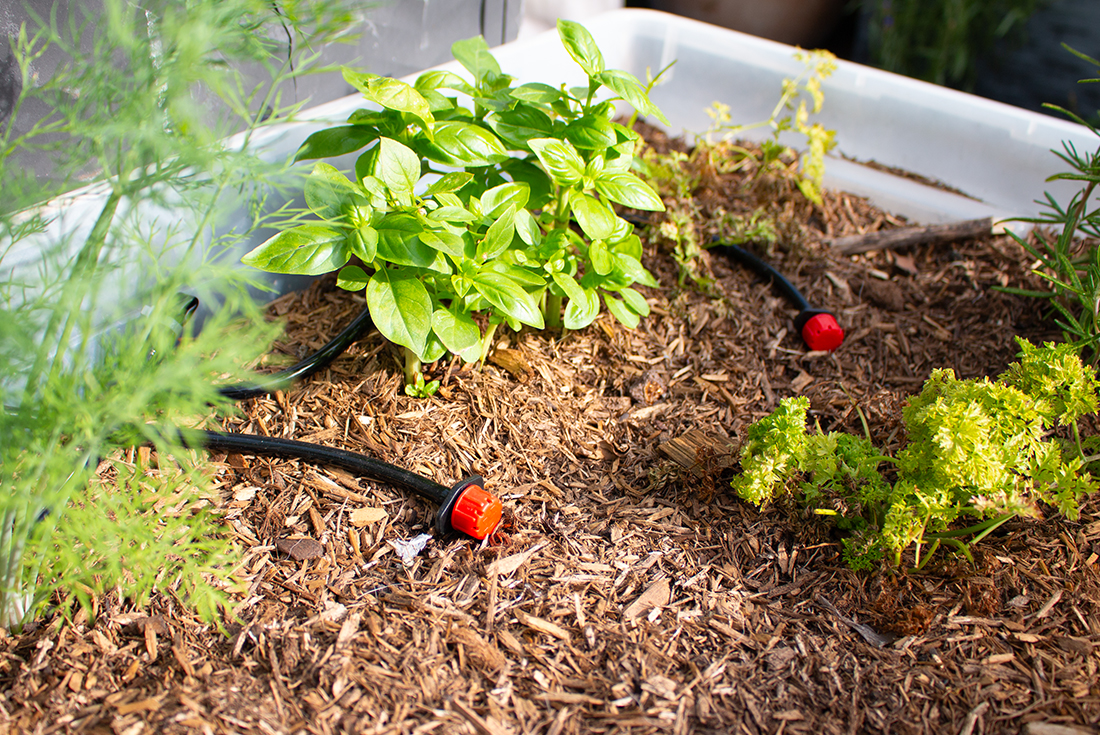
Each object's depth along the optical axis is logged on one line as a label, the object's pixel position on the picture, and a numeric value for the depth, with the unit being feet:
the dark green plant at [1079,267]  1.82
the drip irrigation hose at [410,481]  1.67
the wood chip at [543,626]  1.60
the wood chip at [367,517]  1.72
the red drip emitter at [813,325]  2.01
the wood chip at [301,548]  1.67
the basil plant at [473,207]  1.66
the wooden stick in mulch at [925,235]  2.27
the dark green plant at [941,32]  3.36
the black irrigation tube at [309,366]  1.82
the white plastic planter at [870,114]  2.32
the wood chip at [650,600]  1.63
